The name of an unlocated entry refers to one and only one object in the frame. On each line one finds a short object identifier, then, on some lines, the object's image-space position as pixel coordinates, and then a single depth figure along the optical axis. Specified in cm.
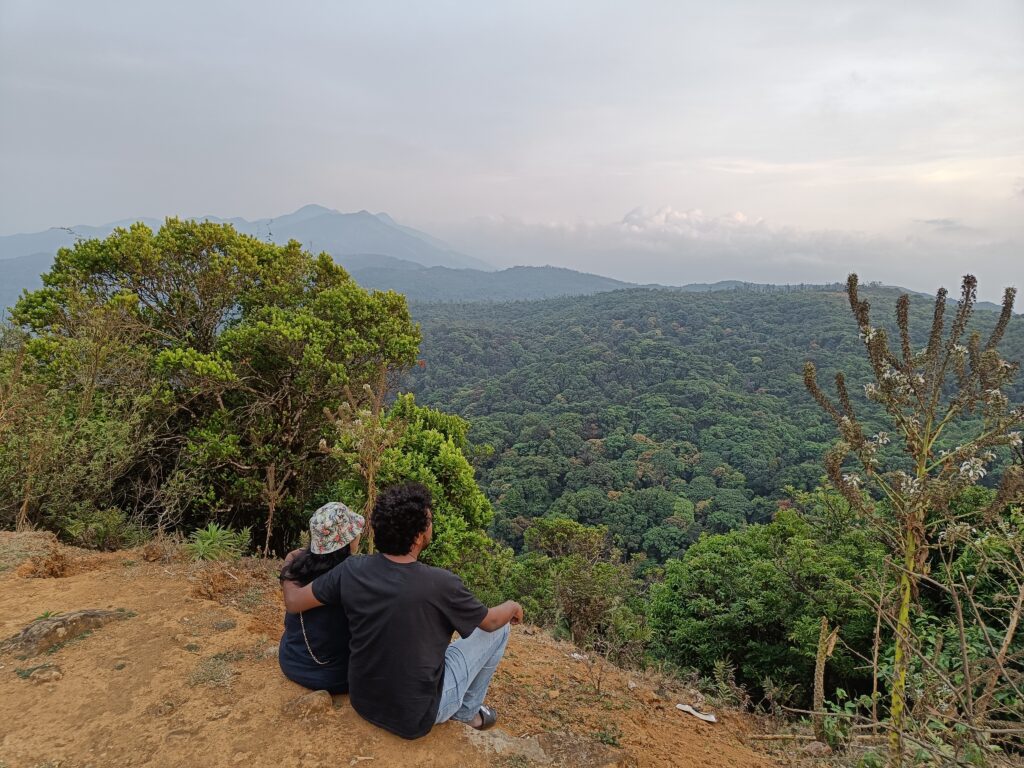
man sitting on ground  246
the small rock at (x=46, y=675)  310
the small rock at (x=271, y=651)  362
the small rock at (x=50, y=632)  339
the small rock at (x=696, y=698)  457
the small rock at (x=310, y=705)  293
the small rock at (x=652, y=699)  431
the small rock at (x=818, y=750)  365
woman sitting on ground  281
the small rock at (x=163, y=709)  292
